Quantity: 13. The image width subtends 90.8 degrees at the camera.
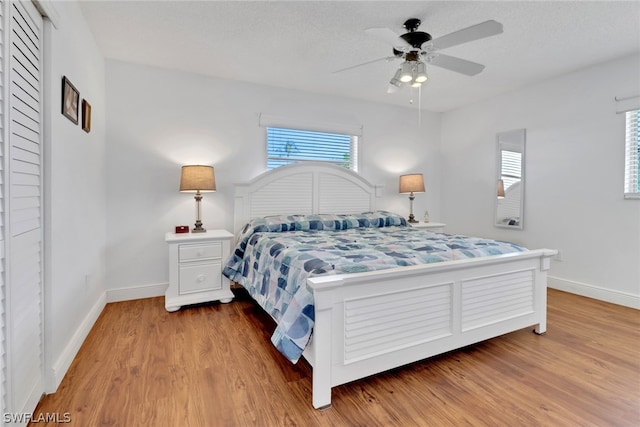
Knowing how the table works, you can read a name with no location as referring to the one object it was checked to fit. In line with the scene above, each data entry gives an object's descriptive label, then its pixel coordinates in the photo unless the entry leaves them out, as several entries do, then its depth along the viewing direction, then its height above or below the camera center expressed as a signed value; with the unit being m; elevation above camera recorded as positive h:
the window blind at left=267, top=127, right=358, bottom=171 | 3.81 +0.75
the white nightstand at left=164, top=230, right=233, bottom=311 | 2.89 -0.59
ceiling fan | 1.94 +1.07
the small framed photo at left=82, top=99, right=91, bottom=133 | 2.30 +0.67
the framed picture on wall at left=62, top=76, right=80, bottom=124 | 1.87 +0.65
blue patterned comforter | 1.68 -0.31
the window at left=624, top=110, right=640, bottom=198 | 2.93 +0.51
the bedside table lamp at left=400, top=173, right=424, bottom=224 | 4.25 +0.32
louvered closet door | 1.26 -0.01
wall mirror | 3.85 +0.36
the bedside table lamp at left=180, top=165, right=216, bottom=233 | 3.05 +0.26
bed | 1.59 -0.53
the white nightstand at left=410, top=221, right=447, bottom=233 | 4.15 -0.24
